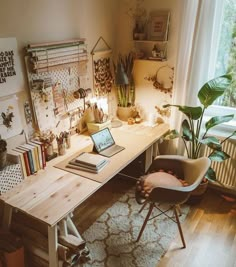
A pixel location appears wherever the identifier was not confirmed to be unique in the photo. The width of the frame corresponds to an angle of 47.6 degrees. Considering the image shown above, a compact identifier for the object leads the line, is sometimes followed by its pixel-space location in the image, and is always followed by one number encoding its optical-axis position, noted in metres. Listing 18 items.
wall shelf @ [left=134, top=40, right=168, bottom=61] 2.82
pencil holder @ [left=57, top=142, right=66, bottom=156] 2.35
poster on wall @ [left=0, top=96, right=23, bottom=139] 2.00
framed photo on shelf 2.70
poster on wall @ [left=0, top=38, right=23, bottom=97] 1.92
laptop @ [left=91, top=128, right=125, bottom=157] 2.38
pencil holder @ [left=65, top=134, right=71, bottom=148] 2.43
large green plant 2.43
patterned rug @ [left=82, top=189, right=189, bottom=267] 2.14
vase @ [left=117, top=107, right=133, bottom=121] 3.13
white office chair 1.99
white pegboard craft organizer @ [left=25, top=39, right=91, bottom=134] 2.16
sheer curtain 2.45
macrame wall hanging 2.81
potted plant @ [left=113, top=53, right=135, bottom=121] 2.98
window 2.62
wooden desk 1.68
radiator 2.71
